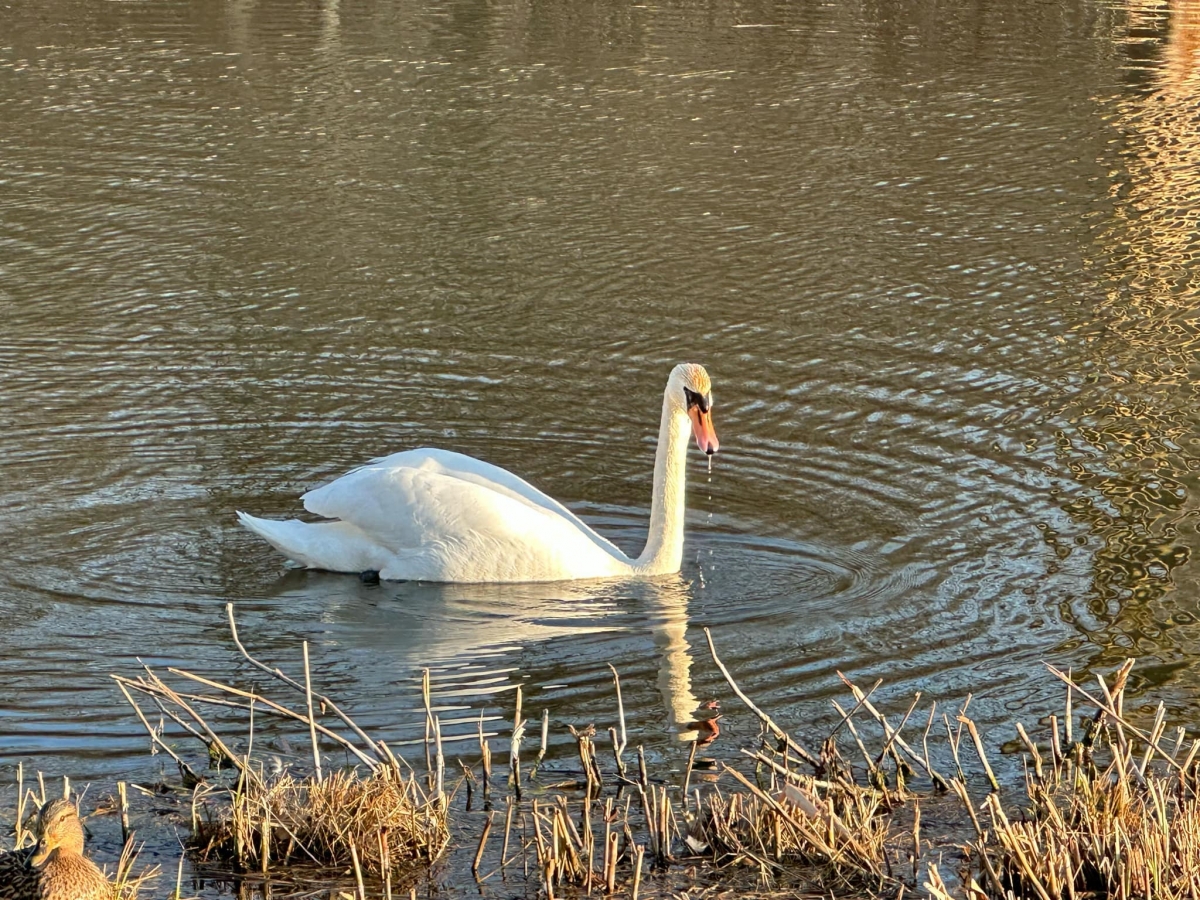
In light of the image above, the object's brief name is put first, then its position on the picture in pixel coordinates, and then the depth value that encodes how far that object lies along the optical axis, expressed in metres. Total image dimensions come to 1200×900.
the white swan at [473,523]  9.28
